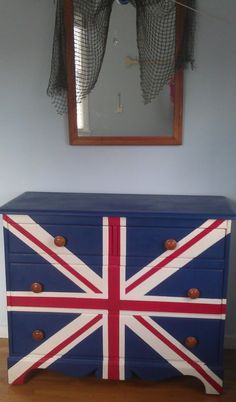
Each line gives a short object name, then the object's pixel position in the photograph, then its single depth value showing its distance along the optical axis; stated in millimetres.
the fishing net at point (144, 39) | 1717
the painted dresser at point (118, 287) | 1562
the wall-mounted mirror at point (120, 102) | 1775
